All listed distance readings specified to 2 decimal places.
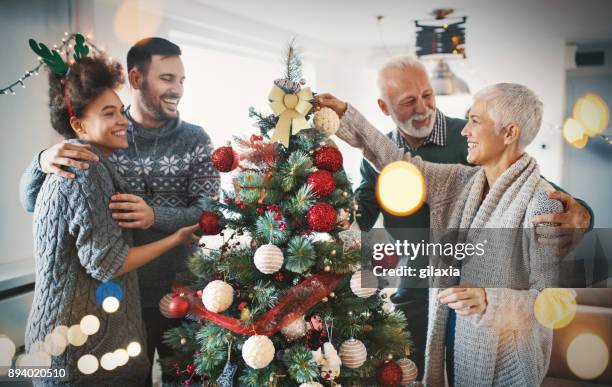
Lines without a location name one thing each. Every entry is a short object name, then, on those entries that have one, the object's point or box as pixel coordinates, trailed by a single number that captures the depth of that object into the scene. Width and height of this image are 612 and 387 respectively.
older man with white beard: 1.72
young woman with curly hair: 1.47
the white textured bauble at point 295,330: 1.42
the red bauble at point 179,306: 1.53
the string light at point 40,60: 1.90
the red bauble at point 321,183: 1.36
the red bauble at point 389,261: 1.83
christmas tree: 1.38
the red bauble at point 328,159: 1.42
